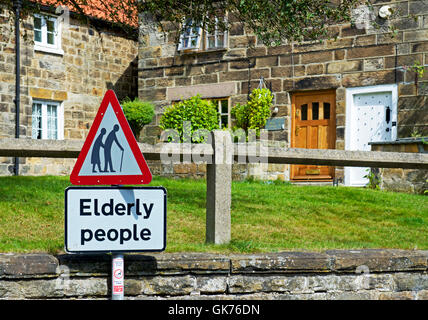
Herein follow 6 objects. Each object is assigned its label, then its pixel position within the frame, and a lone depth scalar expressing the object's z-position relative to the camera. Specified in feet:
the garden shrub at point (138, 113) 52.75
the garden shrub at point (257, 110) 47.73
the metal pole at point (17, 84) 52.24
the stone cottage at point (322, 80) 42.78
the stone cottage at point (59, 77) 52.49
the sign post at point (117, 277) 12.28
